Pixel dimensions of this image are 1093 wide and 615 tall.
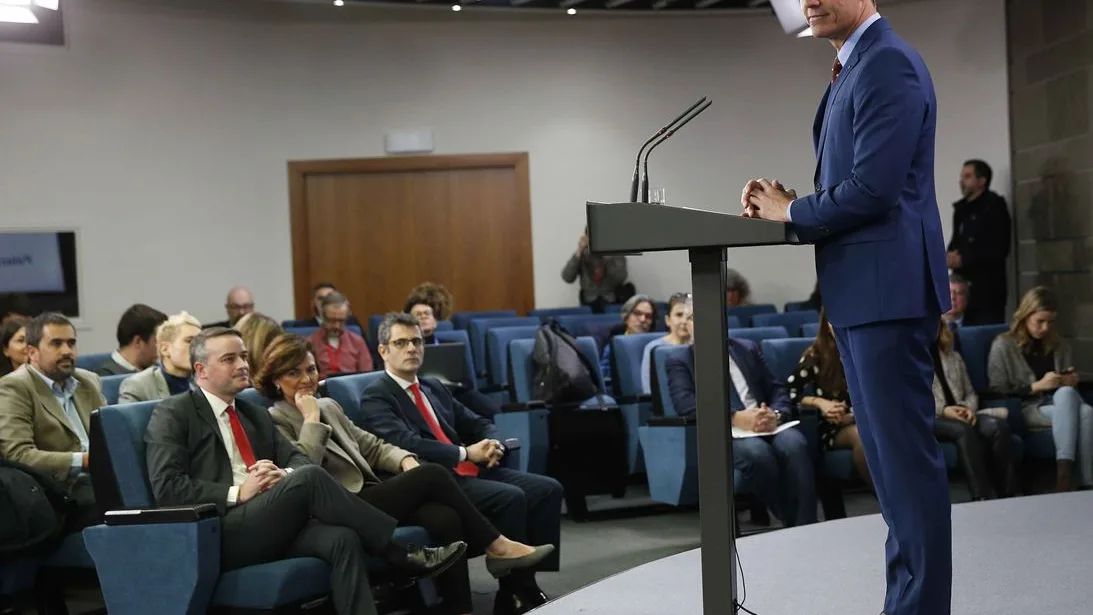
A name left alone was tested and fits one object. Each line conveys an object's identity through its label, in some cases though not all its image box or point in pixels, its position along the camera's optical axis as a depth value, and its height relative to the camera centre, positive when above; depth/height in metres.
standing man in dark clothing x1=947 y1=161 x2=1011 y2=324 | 8.57 +0.11
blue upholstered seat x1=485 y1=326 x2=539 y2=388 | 6.47 -0.35
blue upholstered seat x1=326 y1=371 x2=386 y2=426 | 4.14 -0.36
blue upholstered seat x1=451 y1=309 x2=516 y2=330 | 8.39 -0.24
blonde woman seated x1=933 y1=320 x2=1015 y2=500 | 4.92 -0.69
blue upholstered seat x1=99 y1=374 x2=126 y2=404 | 4.54 -0.33
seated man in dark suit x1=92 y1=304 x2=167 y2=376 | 5.06 -0.18
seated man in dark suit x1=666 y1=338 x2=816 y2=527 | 4.61 -0.66
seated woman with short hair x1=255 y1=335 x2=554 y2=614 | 3.70 -0.58
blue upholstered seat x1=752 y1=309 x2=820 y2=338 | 7.29 -0.31
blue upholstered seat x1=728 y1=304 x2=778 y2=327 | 8.06 -0.28
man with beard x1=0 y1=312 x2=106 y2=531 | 3.95 -0.37
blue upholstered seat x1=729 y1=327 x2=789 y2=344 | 5.61 -0.30
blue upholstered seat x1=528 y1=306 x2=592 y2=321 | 8.78 -0.24
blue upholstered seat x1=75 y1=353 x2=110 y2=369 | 5.40 -0.27
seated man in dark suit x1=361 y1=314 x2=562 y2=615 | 4.03 -0.55
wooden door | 9.88 +0.45
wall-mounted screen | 8.88 +0.25
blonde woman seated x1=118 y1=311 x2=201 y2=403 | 4.45 -0.23
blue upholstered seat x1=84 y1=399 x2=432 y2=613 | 3.02 -0.69
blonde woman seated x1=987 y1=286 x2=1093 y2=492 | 5.08 -0.54
